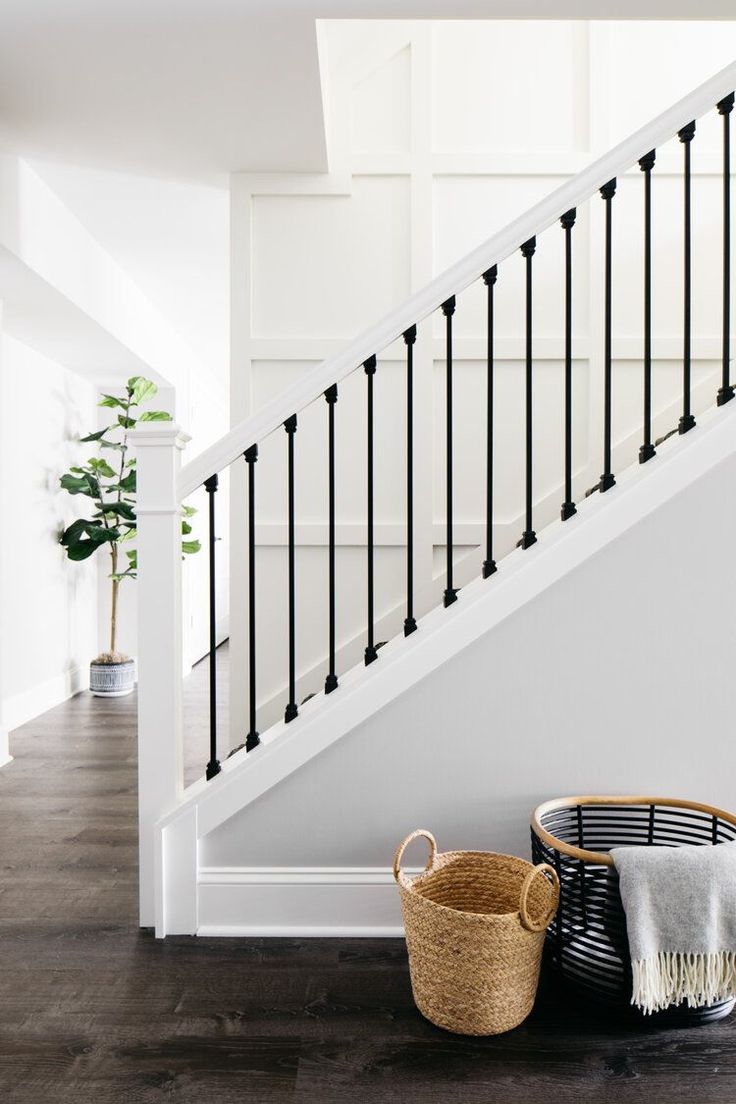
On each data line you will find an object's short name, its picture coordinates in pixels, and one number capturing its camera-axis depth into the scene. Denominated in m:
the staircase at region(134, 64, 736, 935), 1.94
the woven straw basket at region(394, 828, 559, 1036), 1.58
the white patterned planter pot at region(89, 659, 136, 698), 5.18
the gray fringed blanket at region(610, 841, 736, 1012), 1.58
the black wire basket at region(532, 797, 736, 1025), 1.65
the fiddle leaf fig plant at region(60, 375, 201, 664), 4.91
